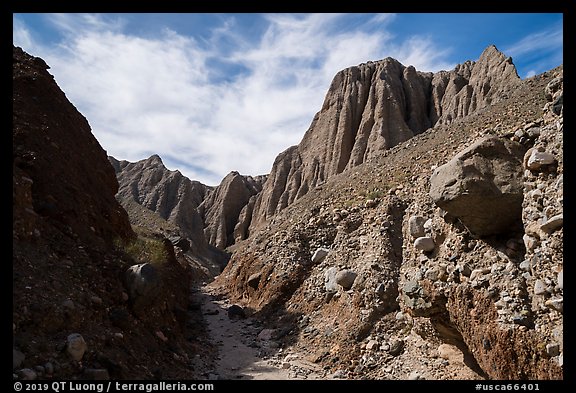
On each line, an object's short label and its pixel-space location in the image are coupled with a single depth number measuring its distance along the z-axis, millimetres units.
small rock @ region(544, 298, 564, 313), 6137
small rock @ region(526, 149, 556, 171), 7074
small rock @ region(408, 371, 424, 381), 9719
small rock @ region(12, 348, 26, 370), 6494
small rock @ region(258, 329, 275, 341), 15131
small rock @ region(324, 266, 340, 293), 15414
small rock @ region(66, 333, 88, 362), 7539
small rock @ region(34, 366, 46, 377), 6703
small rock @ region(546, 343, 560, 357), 6082
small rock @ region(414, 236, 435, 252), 10070
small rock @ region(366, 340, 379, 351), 11859
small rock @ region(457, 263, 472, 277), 8492
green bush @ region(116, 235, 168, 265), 12604
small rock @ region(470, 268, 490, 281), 8109
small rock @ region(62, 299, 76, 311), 8281
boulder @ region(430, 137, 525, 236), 7969
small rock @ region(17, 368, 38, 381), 6378
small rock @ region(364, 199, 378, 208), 17922
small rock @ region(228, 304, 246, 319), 18241
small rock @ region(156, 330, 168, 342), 11375
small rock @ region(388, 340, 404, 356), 11289
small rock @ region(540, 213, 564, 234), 6414
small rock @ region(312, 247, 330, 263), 17859
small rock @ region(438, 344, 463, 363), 9469
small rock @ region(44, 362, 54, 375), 6849
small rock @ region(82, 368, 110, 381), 7471
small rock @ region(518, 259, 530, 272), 7291
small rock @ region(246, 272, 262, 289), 19875
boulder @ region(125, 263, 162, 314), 10891
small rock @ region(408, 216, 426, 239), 10672
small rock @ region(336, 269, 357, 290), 14742
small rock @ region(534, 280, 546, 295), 6592
